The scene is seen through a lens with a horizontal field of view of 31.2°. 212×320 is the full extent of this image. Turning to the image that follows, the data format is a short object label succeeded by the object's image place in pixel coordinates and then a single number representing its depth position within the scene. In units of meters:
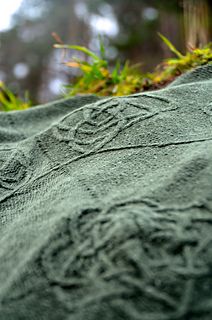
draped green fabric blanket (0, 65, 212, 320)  0.36
